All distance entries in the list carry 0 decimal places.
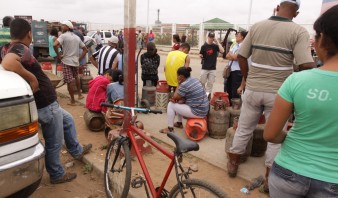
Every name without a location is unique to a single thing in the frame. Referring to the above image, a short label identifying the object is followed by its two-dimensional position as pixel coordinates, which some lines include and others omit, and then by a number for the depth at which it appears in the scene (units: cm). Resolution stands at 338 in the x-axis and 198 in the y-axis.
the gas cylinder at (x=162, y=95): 642
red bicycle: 202
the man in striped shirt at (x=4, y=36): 529
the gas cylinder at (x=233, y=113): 495
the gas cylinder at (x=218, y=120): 482
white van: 207
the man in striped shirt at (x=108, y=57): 612
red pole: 344
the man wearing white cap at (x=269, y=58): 281
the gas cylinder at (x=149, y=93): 685
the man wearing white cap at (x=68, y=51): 650
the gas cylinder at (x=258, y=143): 404
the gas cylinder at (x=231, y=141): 384
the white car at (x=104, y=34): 2100
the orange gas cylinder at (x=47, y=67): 958
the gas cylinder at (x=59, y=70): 917
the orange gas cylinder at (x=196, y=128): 476
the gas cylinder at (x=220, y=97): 518
